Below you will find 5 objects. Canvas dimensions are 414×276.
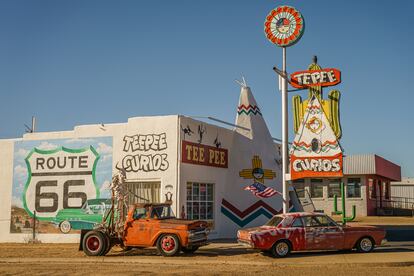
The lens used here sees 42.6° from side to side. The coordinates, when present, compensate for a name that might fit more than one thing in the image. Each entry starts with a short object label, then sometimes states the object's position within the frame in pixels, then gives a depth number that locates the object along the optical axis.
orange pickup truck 17.33
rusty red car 16.84
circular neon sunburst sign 21.38
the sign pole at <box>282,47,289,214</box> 20.80
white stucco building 22.67
